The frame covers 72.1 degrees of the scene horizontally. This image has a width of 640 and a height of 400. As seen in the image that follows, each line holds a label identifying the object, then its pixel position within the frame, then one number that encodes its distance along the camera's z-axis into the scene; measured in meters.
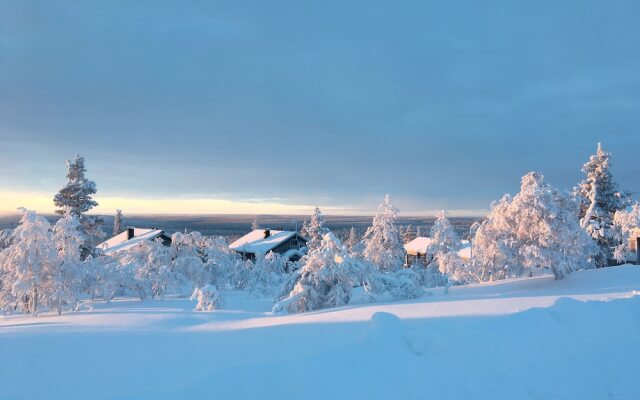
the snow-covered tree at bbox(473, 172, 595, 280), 19.48
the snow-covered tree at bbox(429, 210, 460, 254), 36.84
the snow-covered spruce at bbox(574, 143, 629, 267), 32.25
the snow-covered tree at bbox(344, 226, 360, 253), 74.56
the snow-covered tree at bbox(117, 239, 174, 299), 24.72
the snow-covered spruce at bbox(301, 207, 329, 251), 48.00
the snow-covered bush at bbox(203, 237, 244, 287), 31.23
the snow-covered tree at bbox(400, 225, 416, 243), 83.12
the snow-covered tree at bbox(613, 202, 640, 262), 30.69
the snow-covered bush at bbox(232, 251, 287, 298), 29.31
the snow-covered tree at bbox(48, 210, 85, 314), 19.95
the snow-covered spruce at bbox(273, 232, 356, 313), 15.41
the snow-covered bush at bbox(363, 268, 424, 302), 16.20
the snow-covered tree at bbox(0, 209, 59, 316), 19.38
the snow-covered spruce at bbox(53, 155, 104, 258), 34.75
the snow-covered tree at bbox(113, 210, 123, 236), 73.44
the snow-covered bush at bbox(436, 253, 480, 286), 26.05
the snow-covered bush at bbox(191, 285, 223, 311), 17.19
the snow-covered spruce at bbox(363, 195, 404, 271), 33.81
